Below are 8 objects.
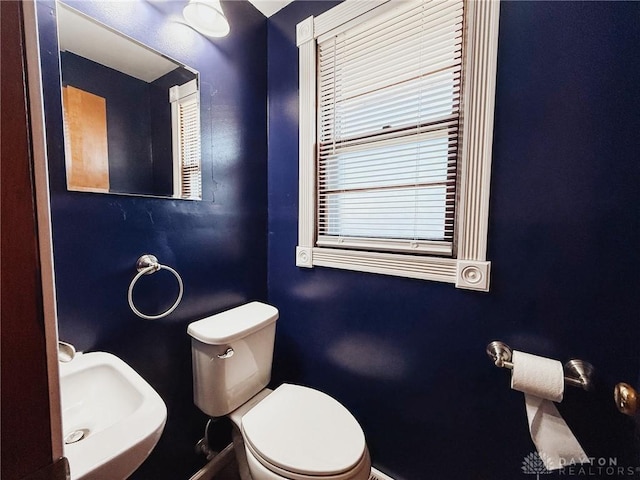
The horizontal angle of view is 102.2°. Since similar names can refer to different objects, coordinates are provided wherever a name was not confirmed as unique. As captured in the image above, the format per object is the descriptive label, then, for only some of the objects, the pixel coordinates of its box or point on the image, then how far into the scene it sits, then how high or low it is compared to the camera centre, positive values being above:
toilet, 0.84 -0.77
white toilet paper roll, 0.77 -0.47
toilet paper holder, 0.78 -0.46
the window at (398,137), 0.92 +0.35
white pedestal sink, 0.53 -0.49
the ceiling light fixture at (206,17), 1.01 +0.82
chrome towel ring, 0.94 -0.20
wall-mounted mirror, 0.82 +0.39
